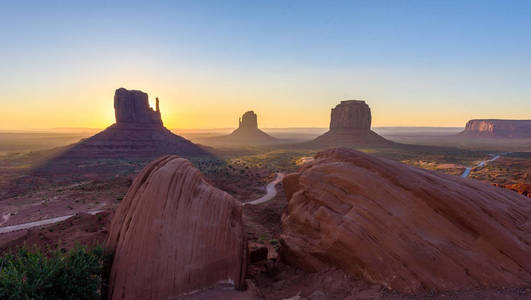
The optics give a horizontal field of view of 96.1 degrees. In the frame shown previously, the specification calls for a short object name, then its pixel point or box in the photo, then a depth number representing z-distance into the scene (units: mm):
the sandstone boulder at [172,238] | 11062
